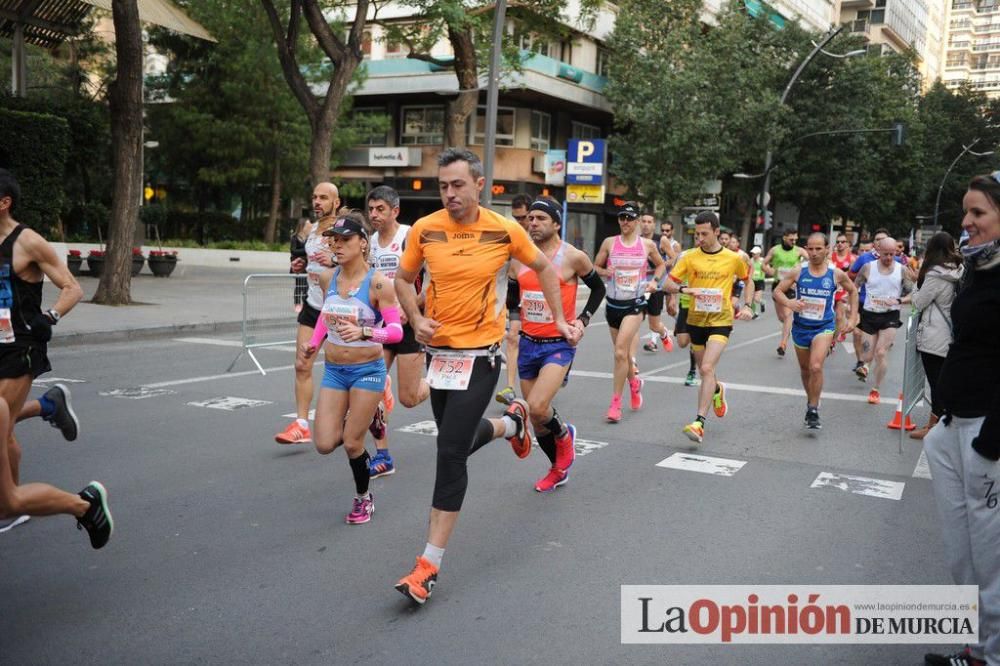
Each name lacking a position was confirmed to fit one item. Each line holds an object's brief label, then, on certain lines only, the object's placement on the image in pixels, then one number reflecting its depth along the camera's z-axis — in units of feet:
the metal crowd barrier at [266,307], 38.73
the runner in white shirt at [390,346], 21.85
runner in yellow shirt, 27.99
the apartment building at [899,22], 279.08
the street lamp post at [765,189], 120.98
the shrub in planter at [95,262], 81.15
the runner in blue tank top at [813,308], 28.66
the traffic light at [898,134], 114.93
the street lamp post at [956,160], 202.45
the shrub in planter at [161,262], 87.56
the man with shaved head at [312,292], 24.04
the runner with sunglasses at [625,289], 29.76
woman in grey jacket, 22.08
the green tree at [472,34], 82.21
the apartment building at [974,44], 450.91
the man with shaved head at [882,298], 36.70
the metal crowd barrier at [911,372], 26.18
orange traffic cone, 29.66
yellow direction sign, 98.28
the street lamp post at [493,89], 66.33
